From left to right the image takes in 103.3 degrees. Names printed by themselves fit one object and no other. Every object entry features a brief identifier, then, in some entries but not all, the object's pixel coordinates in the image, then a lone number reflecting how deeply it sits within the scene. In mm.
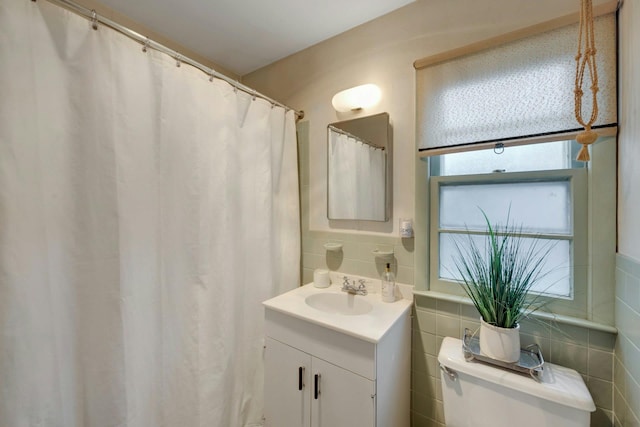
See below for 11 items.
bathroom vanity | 1037
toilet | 826
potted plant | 953
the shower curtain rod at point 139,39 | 868
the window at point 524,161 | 953
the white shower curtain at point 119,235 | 786
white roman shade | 929
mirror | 1449
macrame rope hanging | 783
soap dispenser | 1357
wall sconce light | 1450
